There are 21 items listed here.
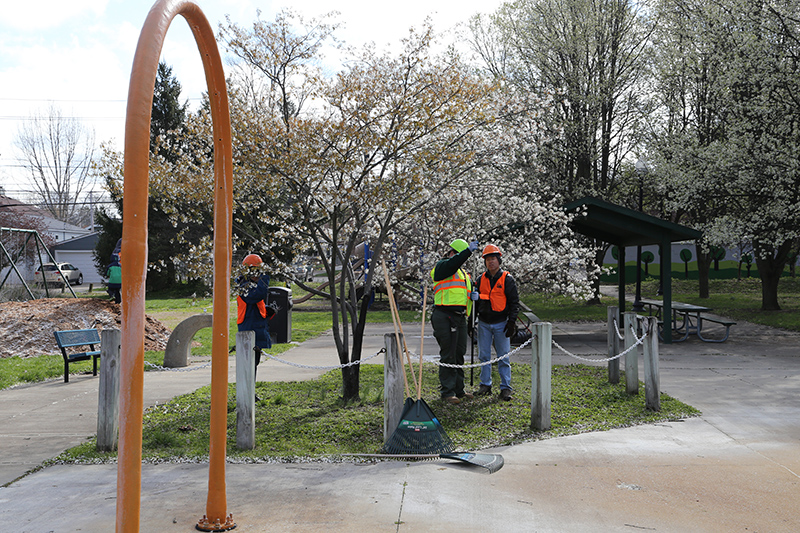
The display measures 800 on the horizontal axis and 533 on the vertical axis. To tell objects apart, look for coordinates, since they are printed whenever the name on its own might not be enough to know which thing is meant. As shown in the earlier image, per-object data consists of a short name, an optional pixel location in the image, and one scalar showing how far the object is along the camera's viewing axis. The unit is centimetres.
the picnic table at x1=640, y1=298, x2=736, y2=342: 1484
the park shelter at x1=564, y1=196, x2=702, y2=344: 1447
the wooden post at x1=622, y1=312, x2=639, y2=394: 853
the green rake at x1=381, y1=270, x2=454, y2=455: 589
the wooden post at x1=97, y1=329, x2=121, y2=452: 607
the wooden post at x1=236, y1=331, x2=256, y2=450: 604
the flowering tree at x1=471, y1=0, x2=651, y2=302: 2338
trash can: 1513
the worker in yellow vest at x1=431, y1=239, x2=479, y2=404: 804
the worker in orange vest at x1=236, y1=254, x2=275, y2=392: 817
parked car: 3716
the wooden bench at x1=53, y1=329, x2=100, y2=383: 979
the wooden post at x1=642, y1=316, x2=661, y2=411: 760
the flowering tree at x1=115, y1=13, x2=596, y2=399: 743
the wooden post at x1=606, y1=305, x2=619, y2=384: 905
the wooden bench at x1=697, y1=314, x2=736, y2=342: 1445
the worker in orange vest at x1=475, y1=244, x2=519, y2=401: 821
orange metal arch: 269
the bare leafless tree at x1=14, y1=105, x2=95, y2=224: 5056
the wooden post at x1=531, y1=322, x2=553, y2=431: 682
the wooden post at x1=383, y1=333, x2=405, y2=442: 619
